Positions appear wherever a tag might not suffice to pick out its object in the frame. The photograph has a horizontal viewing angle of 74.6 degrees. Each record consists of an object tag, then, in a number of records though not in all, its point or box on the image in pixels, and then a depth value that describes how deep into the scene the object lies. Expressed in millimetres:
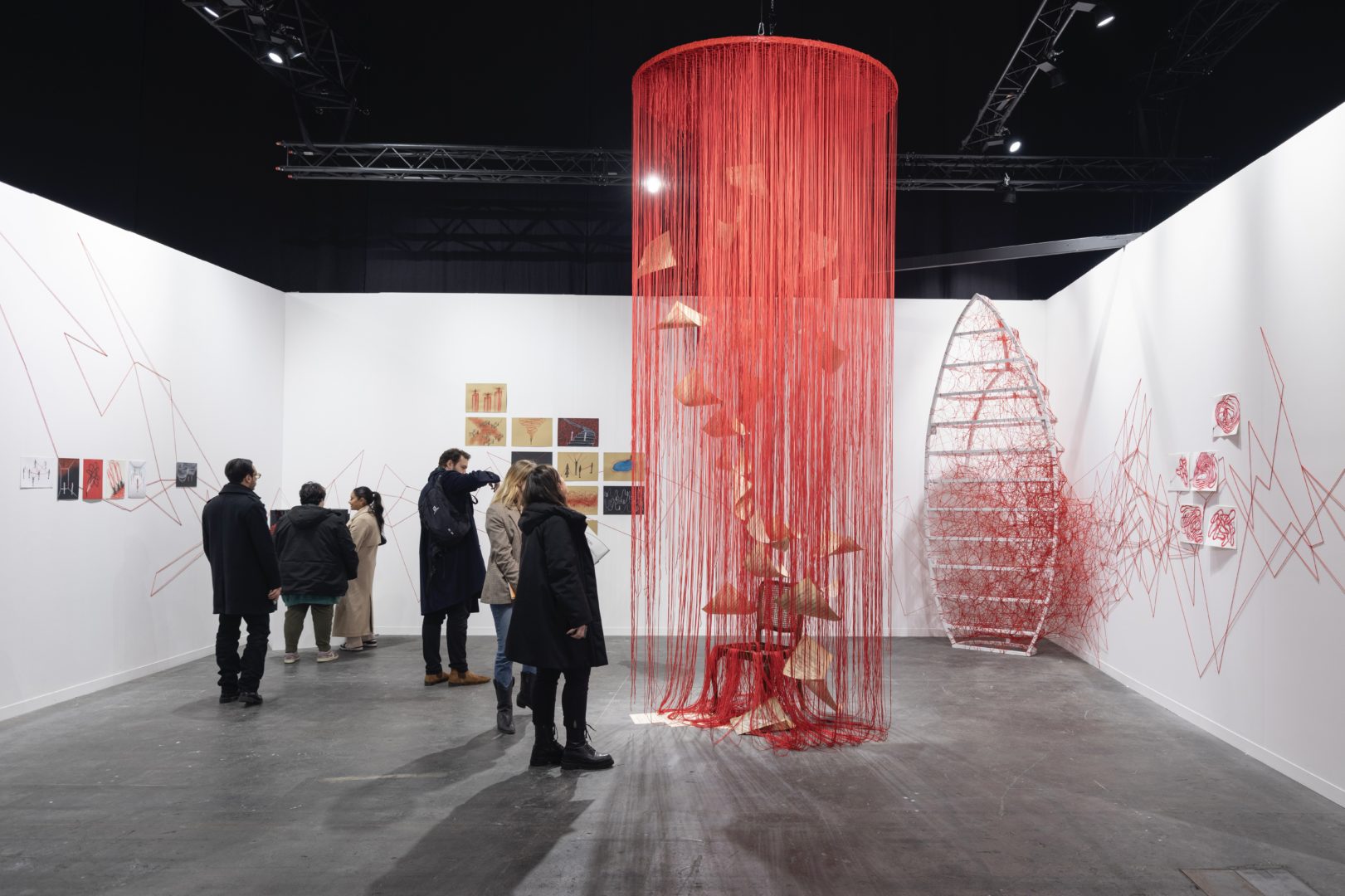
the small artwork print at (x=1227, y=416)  3992
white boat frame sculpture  5902
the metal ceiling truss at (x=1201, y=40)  5465
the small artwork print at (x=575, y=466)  6758
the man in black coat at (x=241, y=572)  4395
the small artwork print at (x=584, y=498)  6730
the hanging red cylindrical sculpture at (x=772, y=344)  3697
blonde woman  4012
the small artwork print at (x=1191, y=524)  4324
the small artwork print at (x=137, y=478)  5098
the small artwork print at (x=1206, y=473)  4191
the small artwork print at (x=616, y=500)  6758
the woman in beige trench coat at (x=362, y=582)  6023
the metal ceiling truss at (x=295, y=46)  5527
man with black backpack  4707
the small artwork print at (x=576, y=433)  6773
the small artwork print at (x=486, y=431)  6742
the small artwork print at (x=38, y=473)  4332
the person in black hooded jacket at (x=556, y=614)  3285
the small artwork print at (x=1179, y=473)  4457
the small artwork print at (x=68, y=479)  4570
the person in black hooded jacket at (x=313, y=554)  5410
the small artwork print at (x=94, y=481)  4758
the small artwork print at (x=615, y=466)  6770
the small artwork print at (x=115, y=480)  4906
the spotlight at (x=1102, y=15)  5254
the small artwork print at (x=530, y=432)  6765
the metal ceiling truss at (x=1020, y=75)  5383
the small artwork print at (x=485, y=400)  6766
